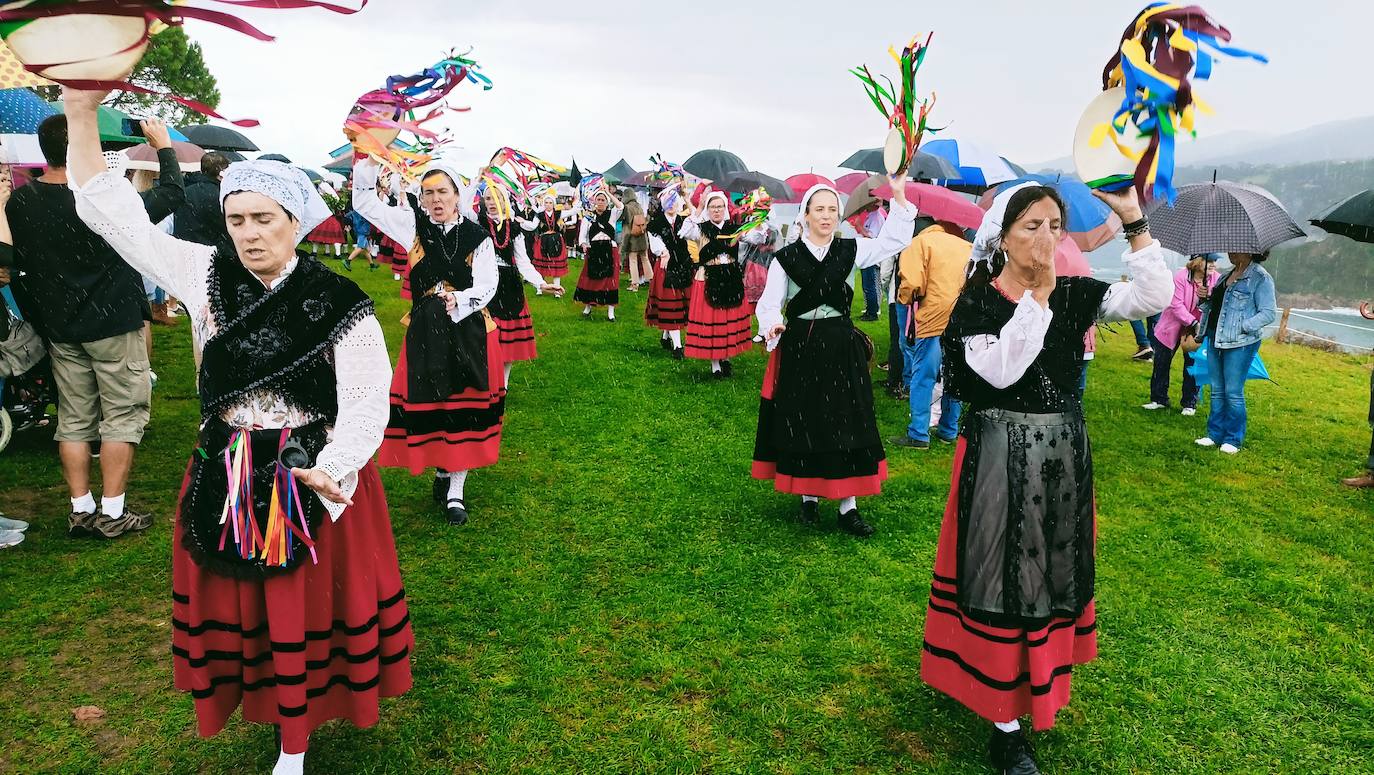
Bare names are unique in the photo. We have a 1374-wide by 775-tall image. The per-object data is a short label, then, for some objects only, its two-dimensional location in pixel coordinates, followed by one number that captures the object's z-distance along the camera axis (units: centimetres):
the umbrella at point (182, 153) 947
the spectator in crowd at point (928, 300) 650
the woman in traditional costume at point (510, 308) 736
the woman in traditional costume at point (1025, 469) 261
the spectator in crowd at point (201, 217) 527
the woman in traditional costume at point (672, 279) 993
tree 2636
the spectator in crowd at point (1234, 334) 640
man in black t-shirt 425
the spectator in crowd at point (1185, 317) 788
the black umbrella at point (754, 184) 1406
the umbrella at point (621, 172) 2486
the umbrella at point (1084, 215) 416
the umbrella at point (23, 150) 560
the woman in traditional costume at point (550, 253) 1530
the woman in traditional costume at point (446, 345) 469
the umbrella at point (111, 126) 604
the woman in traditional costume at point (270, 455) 234
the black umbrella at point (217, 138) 1409
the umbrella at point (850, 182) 1077
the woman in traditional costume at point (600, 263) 1210
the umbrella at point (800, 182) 639
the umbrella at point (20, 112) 615
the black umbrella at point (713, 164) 1522
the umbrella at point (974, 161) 954
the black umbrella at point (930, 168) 1039
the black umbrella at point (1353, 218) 579
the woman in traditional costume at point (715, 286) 859
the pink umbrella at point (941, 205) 668
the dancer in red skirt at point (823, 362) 465
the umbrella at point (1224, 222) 609
